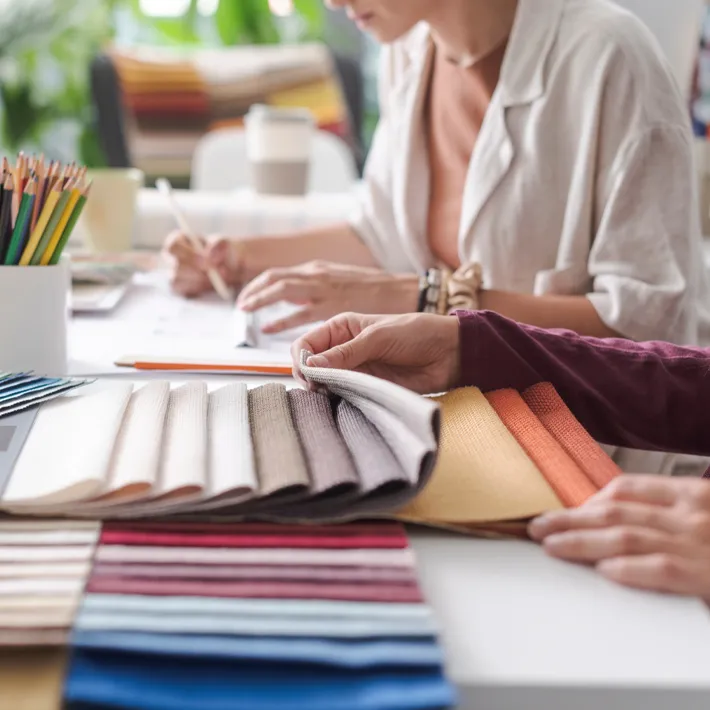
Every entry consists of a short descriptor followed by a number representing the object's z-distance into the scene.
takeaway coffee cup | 1.72
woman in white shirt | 1.04
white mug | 1.44
